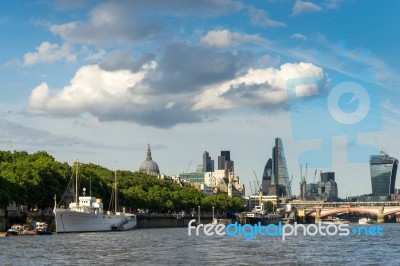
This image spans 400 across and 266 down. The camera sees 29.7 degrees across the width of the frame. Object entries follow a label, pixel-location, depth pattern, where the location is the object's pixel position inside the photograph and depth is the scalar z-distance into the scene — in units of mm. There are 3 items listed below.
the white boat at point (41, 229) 130500
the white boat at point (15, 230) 126125
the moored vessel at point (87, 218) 141375
